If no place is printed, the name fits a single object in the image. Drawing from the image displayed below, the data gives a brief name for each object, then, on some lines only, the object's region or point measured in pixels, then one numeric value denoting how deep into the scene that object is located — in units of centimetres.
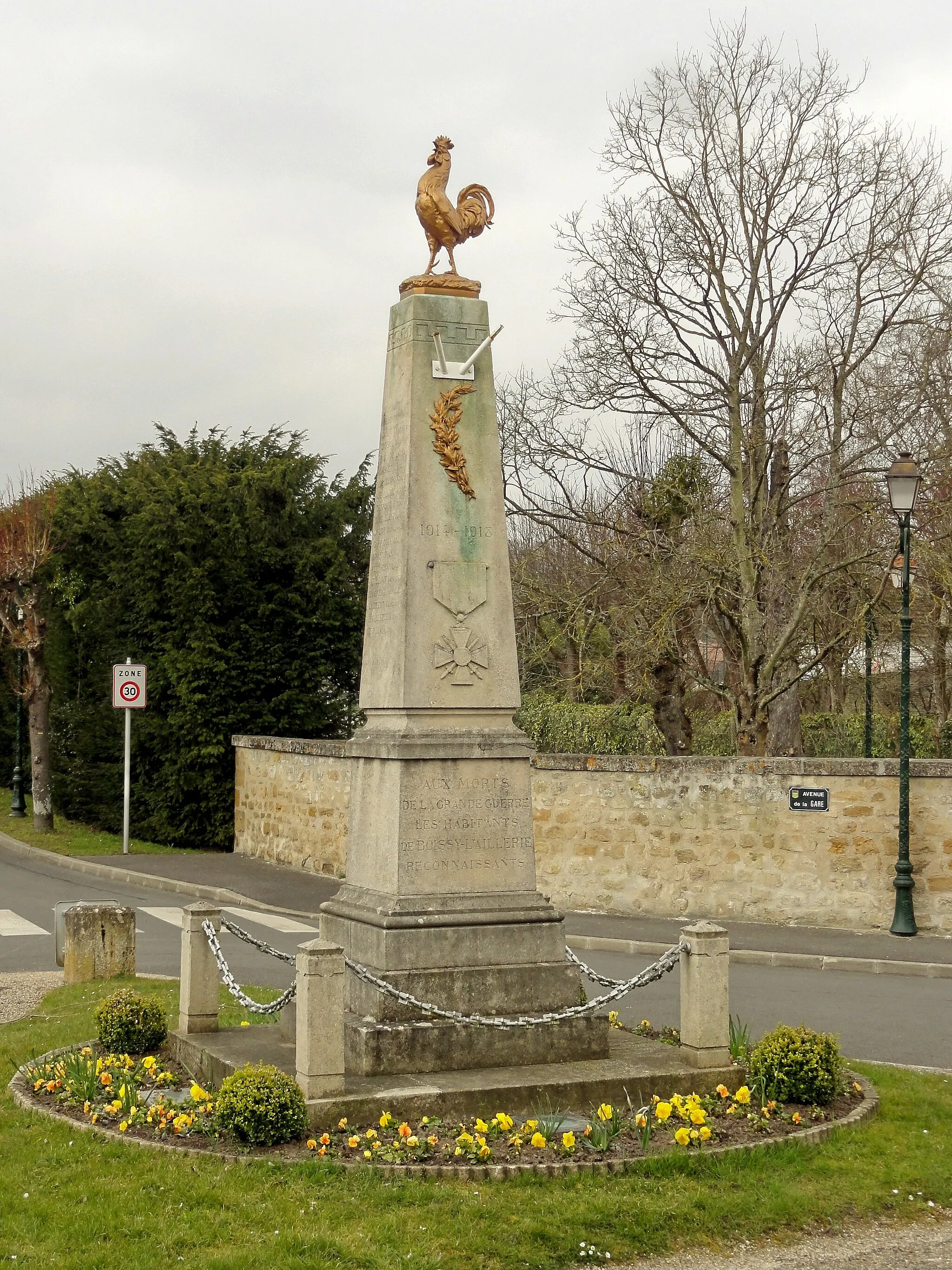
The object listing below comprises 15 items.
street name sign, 1572
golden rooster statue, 913
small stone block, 1187
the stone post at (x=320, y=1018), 680
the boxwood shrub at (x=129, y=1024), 847
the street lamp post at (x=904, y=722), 1480
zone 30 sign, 2261
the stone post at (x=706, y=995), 763
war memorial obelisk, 792
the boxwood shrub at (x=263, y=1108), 659
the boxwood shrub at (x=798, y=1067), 742
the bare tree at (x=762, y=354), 1994
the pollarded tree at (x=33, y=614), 2667
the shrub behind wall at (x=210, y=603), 2408
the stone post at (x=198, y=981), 850
